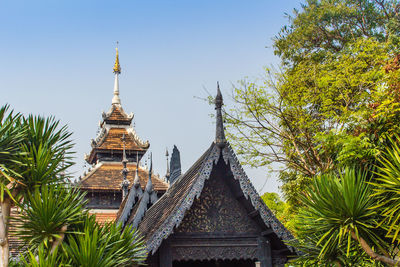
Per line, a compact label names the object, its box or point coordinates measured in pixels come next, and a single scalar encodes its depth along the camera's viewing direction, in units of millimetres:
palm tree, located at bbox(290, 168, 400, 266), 7621
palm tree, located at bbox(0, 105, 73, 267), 6803
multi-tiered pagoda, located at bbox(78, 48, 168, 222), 22500
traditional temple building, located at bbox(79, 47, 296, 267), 7957
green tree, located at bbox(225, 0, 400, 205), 17938
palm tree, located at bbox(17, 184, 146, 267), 6422
